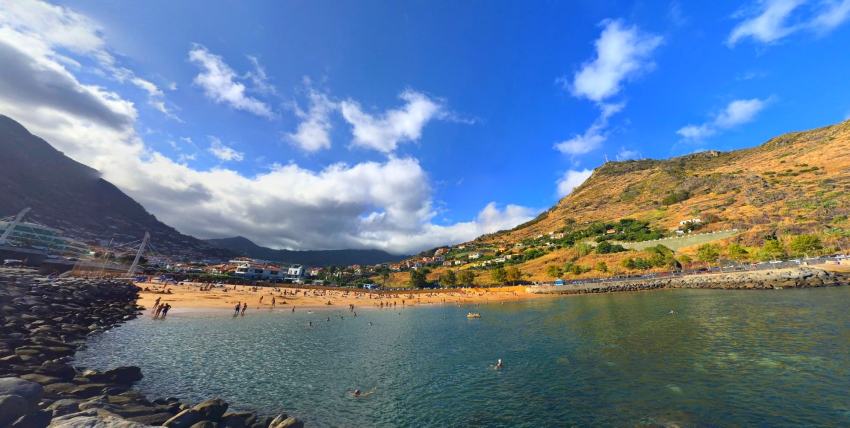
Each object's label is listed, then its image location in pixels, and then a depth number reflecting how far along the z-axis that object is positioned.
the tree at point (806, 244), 72.50
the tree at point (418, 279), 130.00
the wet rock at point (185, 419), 11.71
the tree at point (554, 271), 110.25
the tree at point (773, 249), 77.31
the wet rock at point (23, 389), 10.43
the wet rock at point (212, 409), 13.03
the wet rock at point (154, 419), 12.23
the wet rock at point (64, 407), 10.89
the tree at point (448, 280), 129.00
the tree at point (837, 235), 73.87
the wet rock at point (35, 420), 9.38
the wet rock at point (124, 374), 17.30
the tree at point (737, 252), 82.62
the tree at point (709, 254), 88.12
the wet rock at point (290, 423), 12.77
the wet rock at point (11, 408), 9.34
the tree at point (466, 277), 125.00
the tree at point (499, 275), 114.24
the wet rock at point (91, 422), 8.56
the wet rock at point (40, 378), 14.24
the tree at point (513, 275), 113.34
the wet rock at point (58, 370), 15.61
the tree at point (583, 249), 127.53
